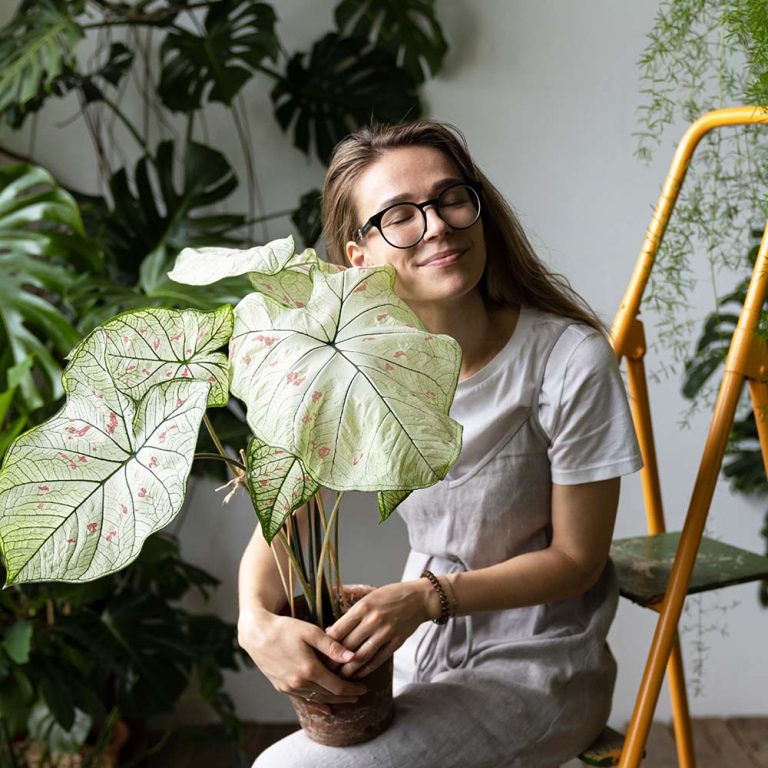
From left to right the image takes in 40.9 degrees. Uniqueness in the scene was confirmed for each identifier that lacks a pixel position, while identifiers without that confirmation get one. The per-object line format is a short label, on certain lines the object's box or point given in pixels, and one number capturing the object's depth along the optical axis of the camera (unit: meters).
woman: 1.15
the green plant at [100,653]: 1.78
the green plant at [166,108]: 1.88
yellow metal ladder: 1.18
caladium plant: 0.82
